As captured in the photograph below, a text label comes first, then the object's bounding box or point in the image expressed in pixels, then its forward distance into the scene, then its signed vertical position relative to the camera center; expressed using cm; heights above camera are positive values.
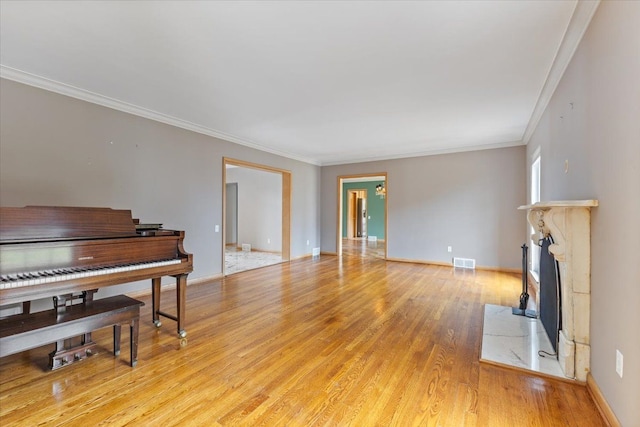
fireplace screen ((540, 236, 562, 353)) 231 -74
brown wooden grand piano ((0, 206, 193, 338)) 185 -31
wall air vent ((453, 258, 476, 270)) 597 -103
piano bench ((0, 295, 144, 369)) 177 -77
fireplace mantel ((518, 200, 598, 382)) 198 -44
